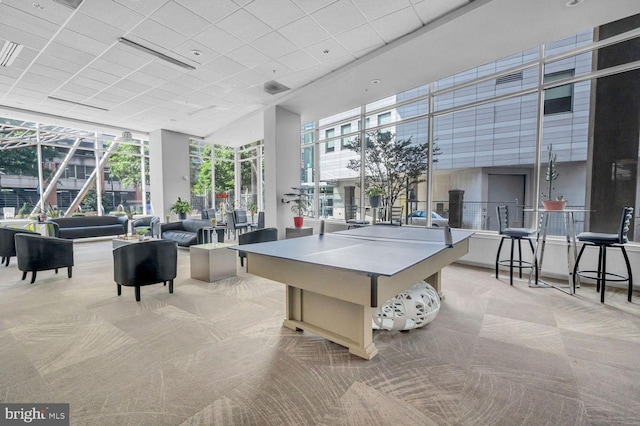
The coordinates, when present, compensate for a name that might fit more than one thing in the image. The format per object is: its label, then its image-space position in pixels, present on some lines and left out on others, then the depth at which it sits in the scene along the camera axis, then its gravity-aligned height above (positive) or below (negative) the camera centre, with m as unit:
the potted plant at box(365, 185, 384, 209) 5.85 +0.10
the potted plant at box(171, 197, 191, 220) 8.98 -0.20
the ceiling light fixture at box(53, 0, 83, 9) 3.40 +2.37
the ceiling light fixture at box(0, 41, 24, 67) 4.47 +2.41
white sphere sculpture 2.62 -1.02
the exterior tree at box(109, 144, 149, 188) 10.16 +1.28
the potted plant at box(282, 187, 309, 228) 7.04 +0.00
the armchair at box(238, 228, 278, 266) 4.60 -0.58
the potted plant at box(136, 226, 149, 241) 5.10 -0.55
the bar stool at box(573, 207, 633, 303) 3.37 -0.48
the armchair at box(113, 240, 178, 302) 3.54 -0.78
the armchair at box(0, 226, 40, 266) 5.16 -0.71
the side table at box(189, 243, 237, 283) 4.45 -0.97
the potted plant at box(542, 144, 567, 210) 3.83 +0.29
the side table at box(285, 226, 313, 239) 6.18 -0.67
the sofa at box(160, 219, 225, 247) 6.41 -0.73
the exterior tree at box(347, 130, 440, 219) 6.26 +0.90
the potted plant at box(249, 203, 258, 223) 8.81 -0.28
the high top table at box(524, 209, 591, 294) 3.87 -0.60
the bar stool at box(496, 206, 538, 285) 4.15 -0.46
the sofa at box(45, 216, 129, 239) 7.72 -0.71
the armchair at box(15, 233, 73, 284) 4.21 -0.76
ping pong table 1.90 -0.52
